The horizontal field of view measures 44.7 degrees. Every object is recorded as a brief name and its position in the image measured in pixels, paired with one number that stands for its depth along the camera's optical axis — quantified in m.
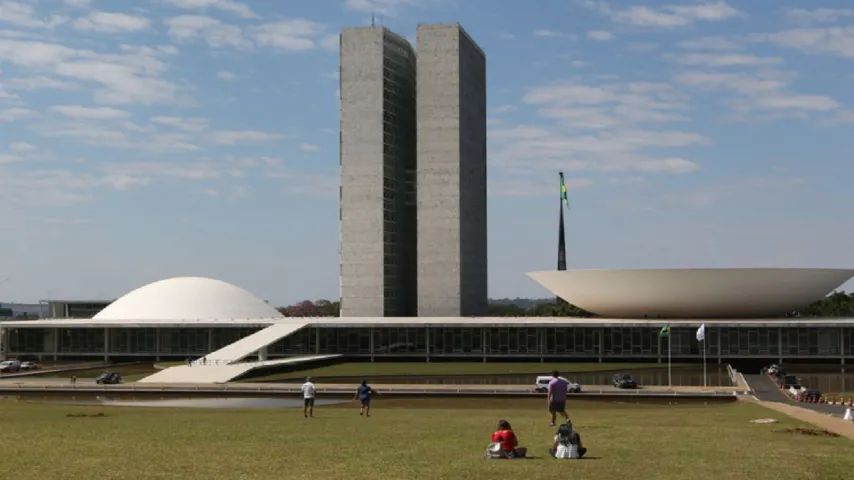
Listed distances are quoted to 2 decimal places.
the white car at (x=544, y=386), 60.34
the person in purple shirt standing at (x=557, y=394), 28.75
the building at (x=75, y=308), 185.88
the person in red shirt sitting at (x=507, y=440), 21.81
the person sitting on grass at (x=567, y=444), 21.92
